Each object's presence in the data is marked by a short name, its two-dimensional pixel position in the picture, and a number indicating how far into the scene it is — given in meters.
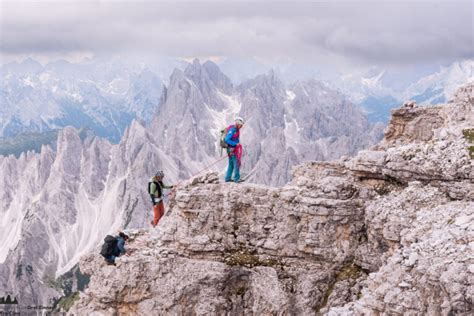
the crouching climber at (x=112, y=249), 27.39
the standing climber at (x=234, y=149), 29.80
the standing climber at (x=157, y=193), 31.44
